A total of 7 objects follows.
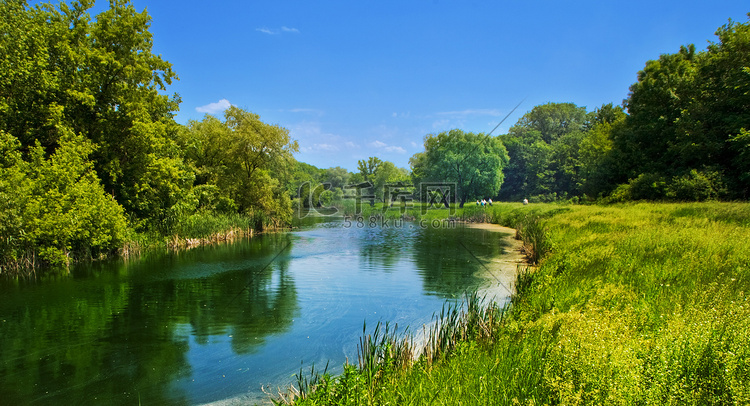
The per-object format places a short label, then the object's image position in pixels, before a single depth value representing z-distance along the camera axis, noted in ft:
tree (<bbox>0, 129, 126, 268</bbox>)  48.65
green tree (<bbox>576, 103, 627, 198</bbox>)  118.93
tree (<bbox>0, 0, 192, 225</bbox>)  60.34
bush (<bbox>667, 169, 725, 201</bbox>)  74.23
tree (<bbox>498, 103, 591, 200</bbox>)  210.90
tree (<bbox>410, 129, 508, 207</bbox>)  189.98
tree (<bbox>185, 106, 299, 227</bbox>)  103.24
